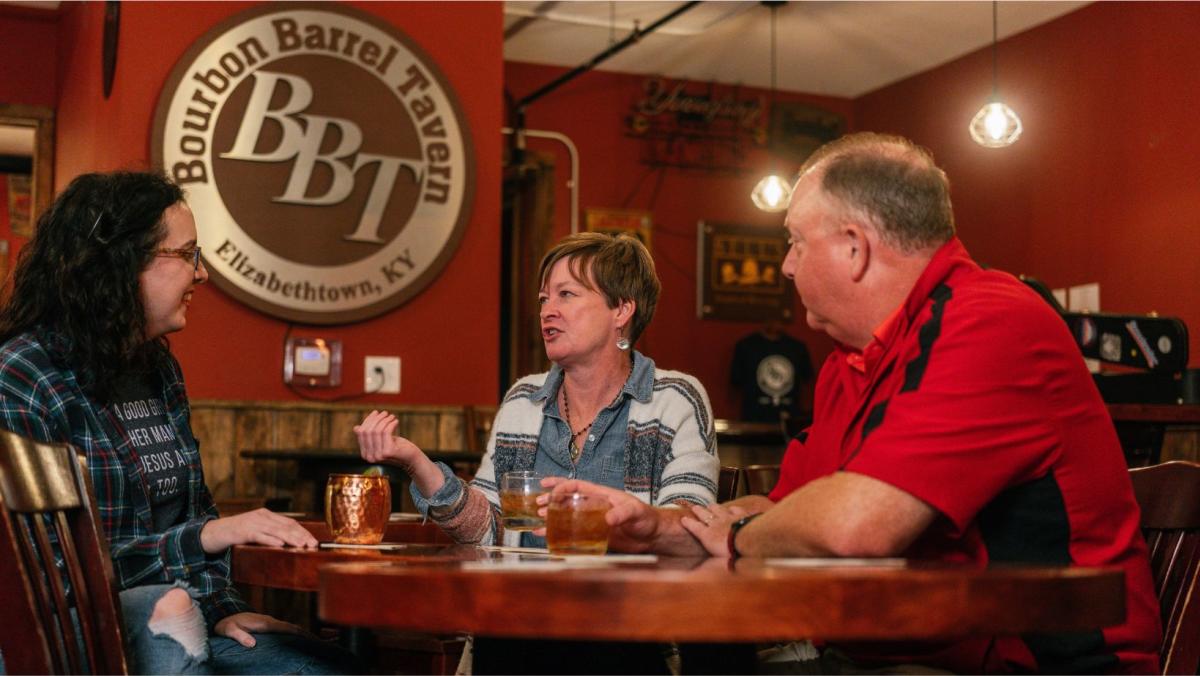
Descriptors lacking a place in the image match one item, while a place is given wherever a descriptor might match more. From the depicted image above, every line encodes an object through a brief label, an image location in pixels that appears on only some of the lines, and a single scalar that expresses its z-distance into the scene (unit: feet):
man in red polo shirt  4.38
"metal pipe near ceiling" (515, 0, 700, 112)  22.44
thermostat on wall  14.47
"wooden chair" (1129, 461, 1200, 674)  5.36
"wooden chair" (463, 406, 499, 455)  14.83
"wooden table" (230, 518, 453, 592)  4.98
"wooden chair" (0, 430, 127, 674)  4.48
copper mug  6.00
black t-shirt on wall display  27.02
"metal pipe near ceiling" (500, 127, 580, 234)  26.55
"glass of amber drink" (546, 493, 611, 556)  4.96
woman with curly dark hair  6.17
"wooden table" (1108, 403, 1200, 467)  14.56
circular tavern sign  14.17
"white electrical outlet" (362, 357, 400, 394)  14.88
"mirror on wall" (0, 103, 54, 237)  19.43
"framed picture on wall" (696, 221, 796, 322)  27.68
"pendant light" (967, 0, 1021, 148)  19.77
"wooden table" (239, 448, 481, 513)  12.82
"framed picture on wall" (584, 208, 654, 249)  26.86
